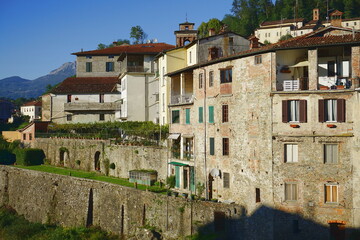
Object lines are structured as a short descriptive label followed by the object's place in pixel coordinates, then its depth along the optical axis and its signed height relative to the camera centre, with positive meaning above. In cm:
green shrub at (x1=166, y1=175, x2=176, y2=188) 4238 -585
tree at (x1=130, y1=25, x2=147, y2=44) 14562 +3001
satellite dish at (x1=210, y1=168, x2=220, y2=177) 3625 -429
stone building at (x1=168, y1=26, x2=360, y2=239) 2980 -74
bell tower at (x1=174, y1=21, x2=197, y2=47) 5684 +1138
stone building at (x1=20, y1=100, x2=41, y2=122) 12524 +418
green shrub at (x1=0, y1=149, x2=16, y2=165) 6575 -520
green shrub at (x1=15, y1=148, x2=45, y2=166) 6096 -478
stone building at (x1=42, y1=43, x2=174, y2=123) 6112 +512
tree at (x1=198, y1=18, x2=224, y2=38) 9738 +2218
